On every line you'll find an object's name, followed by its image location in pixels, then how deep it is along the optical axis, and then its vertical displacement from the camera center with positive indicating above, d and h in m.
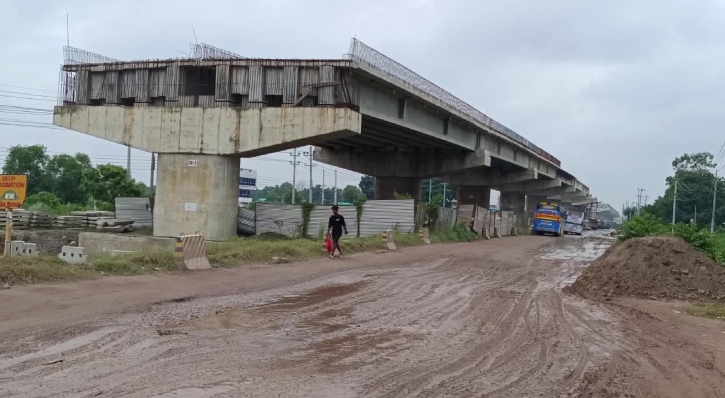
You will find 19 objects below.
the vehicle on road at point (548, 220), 55.47 -0.81
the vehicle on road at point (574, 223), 65.75 -1.20
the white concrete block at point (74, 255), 13.76 -1.50
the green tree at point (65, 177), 68.50 +1.38
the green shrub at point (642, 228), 28.14 -0.59
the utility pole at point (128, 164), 45.84 +2.22
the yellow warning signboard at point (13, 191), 14.03 -0.09
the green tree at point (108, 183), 46.59 +0.68
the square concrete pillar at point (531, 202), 91.10 +1.29
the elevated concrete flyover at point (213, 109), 23.39 +3.54
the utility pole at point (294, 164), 73.10 +4.37
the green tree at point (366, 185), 128.55 +3.90
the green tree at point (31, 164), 65.38 +2.63
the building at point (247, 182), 98.13 +2.55
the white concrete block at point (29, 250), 14.50 -1.57
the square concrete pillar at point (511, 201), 73.94 +1.04
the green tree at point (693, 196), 83.81 +3.18
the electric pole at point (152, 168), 38.52 +1.67
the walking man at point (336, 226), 20.06 -0.83
